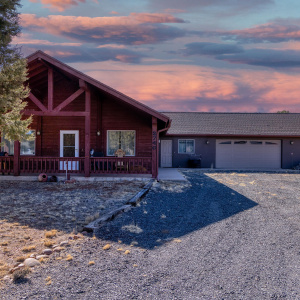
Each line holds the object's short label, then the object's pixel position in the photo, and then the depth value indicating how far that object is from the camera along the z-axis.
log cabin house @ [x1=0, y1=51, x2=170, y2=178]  14.81
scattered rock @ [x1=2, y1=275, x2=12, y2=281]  3.65
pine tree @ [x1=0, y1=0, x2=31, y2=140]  9.26
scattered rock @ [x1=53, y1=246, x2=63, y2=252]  4.68
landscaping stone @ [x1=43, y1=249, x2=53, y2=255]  4.55
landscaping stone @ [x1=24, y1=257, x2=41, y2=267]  4.08
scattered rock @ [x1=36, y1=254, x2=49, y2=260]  4.33
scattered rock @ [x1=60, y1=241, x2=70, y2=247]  4.92
